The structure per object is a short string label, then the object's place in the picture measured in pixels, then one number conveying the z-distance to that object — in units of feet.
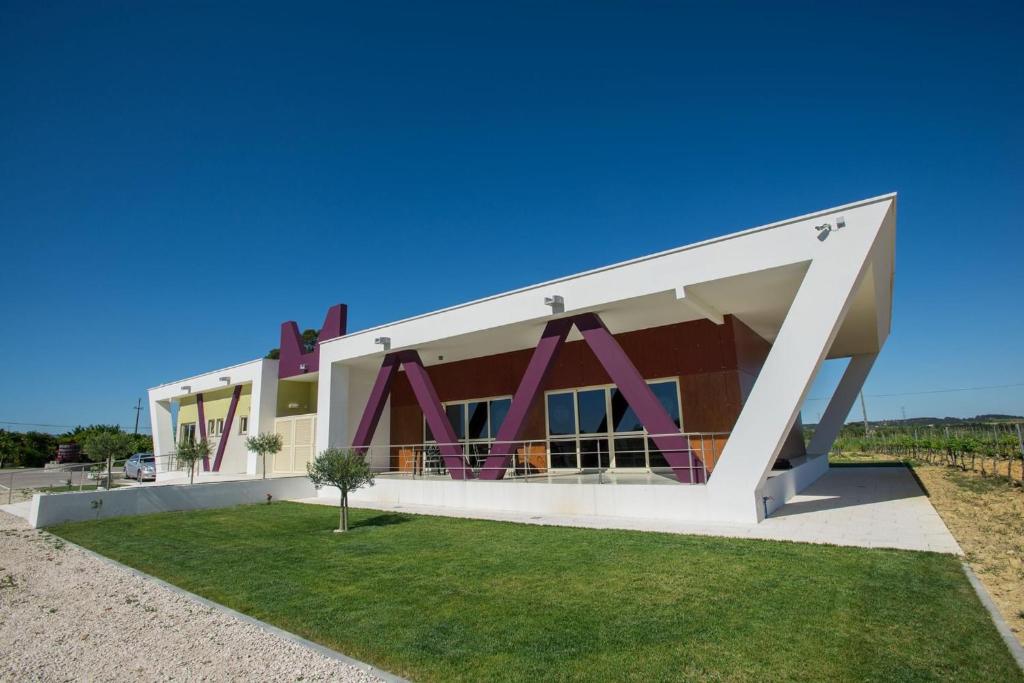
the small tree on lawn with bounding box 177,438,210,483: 53.62
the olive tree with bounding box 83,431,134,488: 57.57
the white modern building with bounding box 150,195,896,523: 27.99
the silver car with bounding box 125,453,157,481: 77.92
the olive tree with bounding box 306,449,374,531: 34.99
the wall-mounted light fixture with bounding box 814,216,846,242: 27.09
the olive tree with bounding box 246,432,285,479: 56.95
